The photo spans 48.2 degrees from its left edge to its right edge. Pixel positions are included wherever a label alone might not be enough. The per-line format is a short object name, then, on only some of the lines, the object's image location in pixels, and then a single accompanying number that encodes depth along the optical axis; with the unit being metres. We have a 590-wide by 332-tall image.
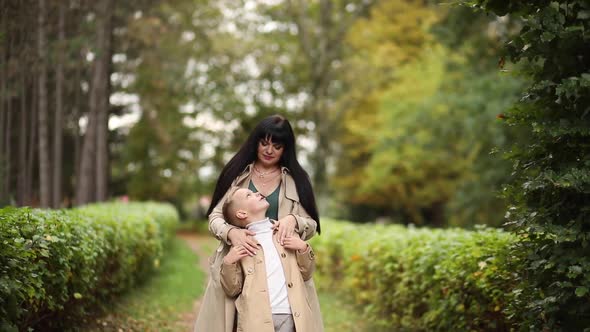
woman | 4.25
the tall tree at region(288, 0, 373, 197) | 25.90
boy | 4.05
